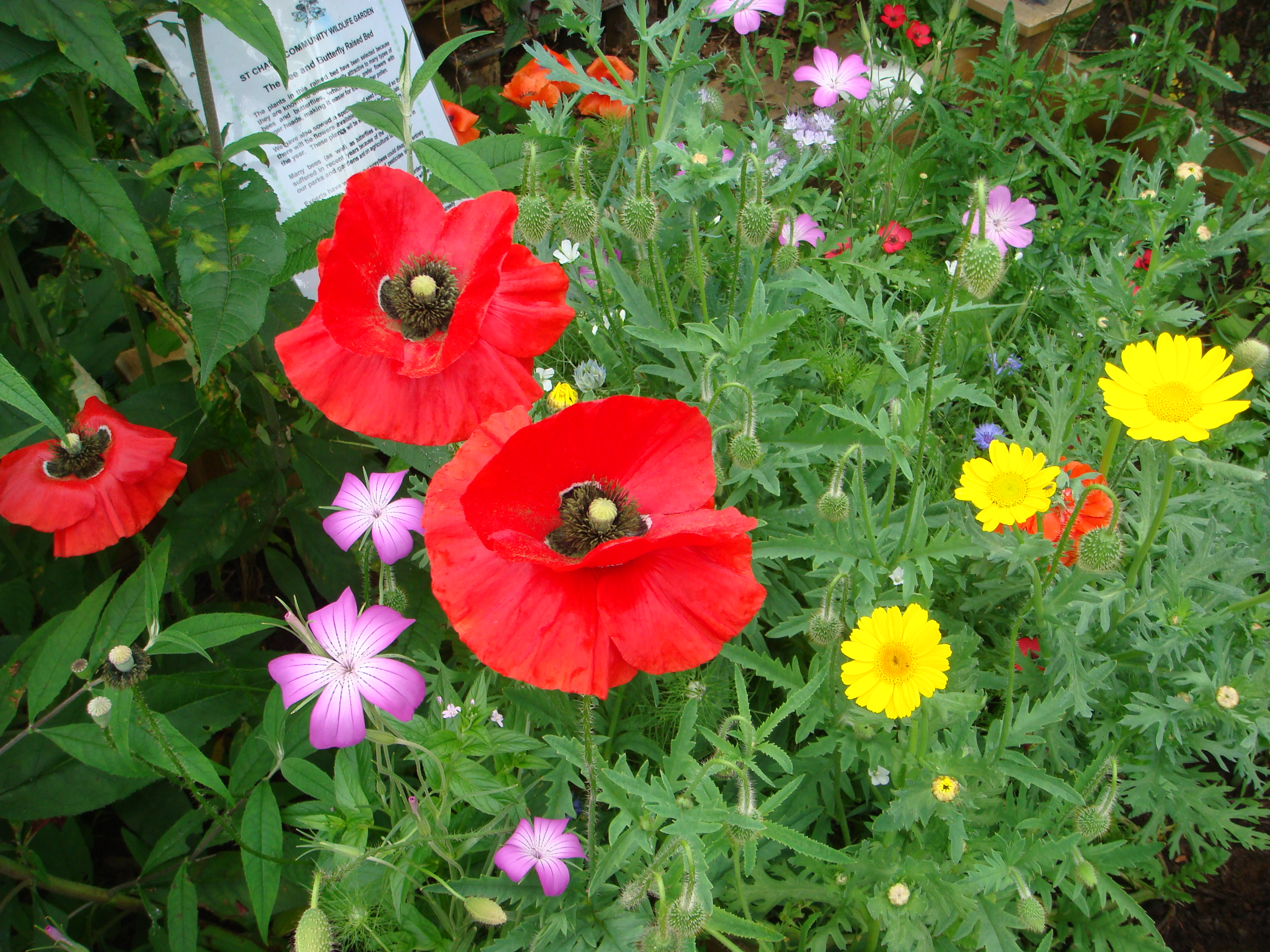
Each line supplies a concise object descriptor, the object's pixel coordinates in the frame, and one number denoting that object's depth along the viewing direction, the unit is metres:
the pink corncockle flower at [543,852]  0.32
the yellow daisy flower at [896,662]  0.33
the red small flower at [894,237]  0.53
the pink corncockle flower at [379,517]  0.35
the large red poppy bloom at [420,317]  0.32
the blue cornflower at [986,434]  0.47
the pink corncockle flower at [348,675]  0.32
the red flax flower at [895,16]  0.62
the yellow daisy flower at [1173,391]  0.33
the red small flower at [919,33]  0.61
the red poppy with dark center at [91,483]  0.39
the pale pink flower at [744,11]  0.44
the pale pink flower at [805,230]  0.48
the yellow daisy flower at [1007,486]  0.35
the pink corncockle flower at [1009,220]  0.53
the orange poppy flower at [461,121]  0.51
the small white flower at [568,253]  0.48
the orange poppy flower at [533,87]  0.53
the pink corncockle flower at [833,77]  0.53
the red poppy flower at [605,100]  0.48
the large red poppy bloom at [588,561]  0.27
